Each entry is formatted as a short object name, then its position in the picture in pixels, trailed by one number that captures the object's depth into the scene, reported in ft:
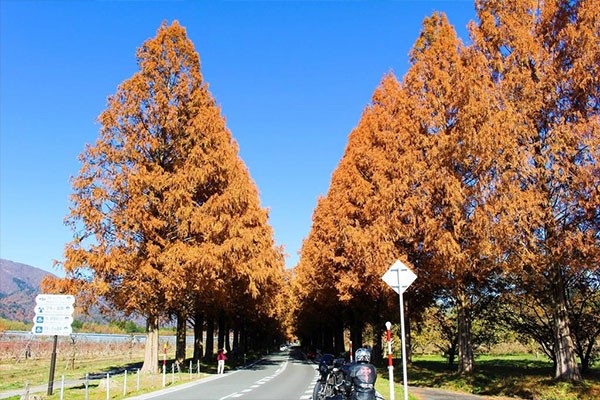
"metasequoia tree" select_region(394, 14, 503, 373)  43.14
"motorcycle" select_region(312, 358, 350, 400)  31.07
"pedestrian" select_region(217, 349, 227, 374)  76.92
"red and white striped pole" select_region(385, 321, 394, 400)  32.40
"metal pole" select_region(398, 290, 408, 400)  32.17
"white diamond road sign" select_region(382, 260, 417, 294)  33.68
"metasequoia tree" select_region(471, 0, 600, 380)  37.63
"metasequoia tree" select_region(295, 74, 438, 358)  58.75
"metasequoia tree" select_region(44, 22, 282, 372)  56.90
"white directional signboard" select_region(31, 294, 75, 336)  46.44
